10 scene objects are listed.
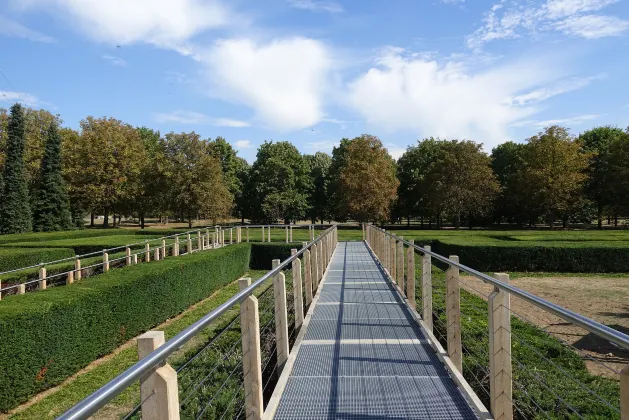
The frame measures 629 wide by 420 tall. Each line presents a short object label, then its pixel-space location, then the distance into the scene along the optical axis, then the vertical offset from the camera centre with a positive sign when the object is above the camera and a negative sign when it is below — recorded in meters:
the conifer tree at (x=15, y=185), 31.50 +1.88
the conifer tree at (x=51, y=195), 34.06 +1.21
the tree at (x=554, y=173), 40.47 +3.03
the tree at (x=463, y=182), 43.88 +2.42
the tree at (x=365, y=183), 40.00 +2.24
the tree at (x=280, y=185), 47.41 +2.65
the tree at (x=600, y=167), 42.06 +3.72
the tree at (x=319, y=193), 54.00 +1.80
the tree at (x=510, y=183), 45.28 +2.48
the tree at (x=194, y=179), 40.09 +2.72
